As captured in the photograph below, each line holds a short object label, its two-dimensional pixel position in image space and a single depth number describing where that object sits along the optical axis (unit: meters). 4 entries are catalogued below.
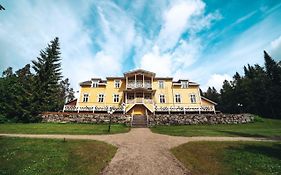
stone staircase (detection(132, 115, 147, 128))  14.67
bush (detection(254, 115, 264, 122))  17.28
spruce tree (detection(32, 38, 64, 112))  16.27
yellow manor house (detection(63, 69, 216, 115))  19.17
